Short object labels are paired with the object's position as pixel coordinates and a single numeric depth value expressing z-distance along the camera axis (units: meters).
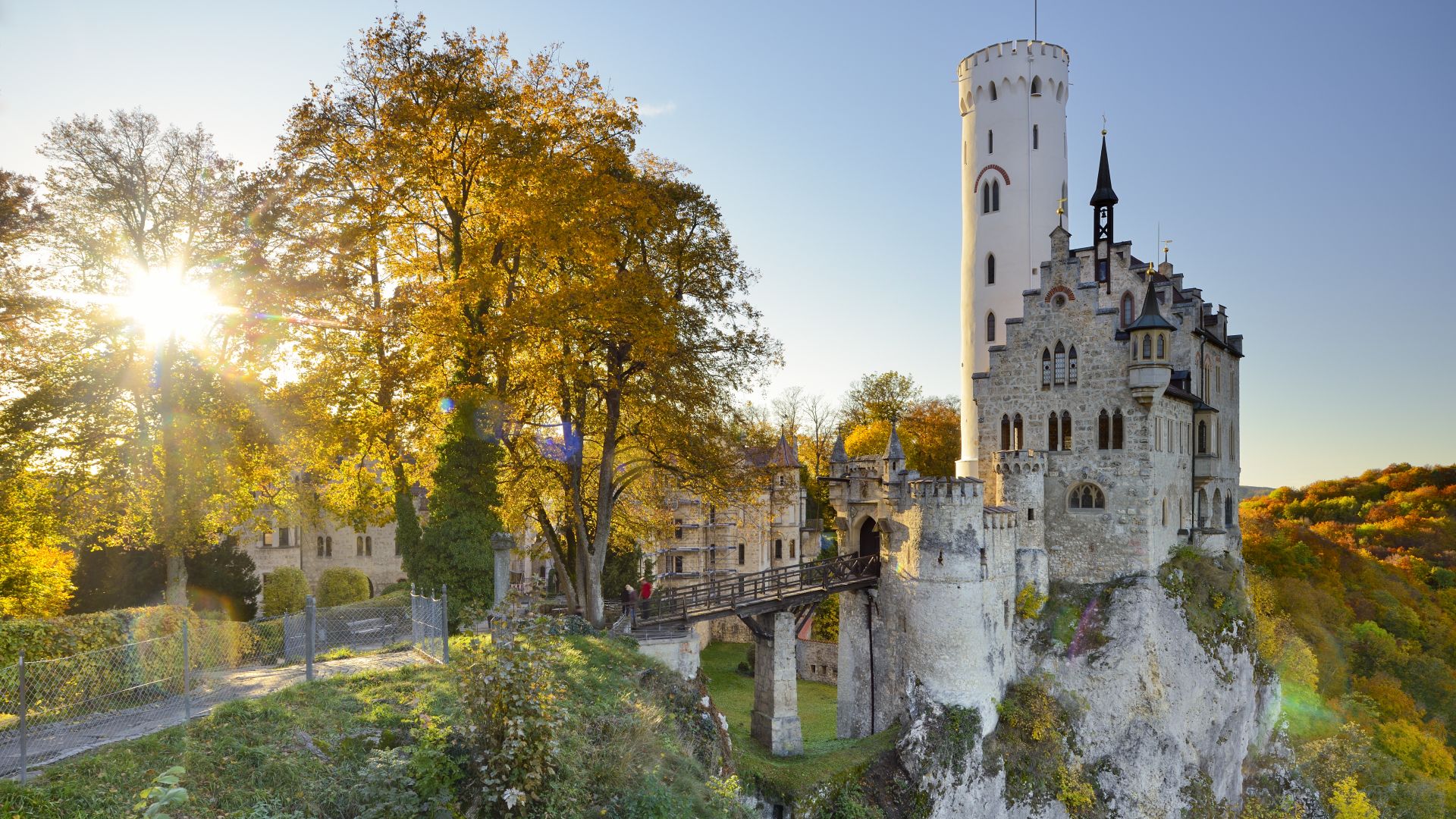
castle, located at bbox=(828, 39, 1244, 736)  25.91
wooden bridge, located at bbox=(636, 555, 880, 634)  24.70
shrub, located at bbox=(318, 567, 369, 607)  43.12
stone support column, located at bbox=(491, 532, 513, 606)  20.94
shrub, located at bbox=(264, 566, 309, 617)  39.84
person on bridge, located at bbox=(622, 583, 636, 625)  23.58
